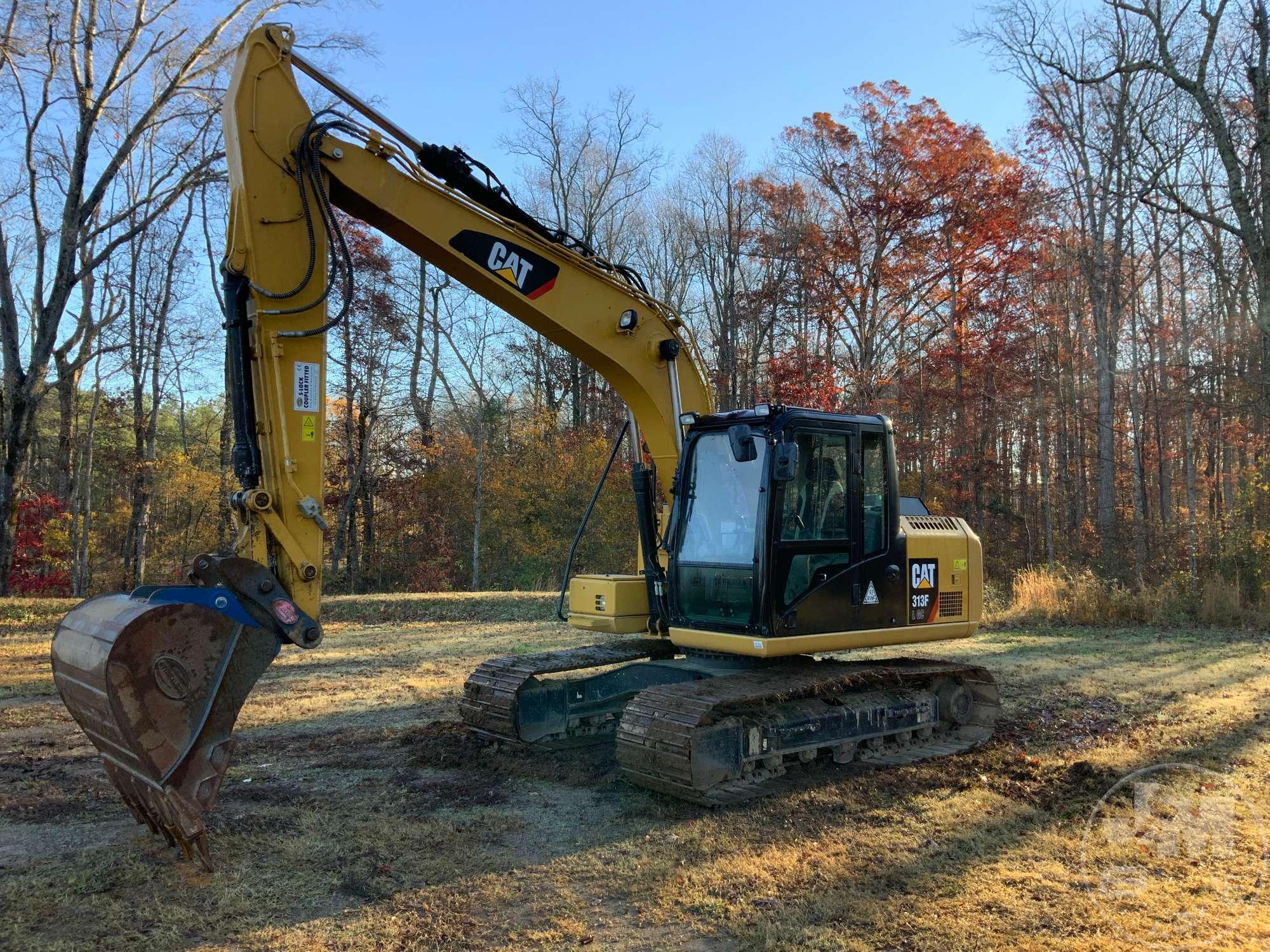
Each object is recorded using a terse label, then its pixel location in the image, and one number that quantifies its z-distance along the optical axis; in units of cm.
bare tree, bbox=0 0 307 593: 1777
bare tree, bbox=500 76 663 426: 3097
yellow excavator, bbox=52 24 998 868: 448
